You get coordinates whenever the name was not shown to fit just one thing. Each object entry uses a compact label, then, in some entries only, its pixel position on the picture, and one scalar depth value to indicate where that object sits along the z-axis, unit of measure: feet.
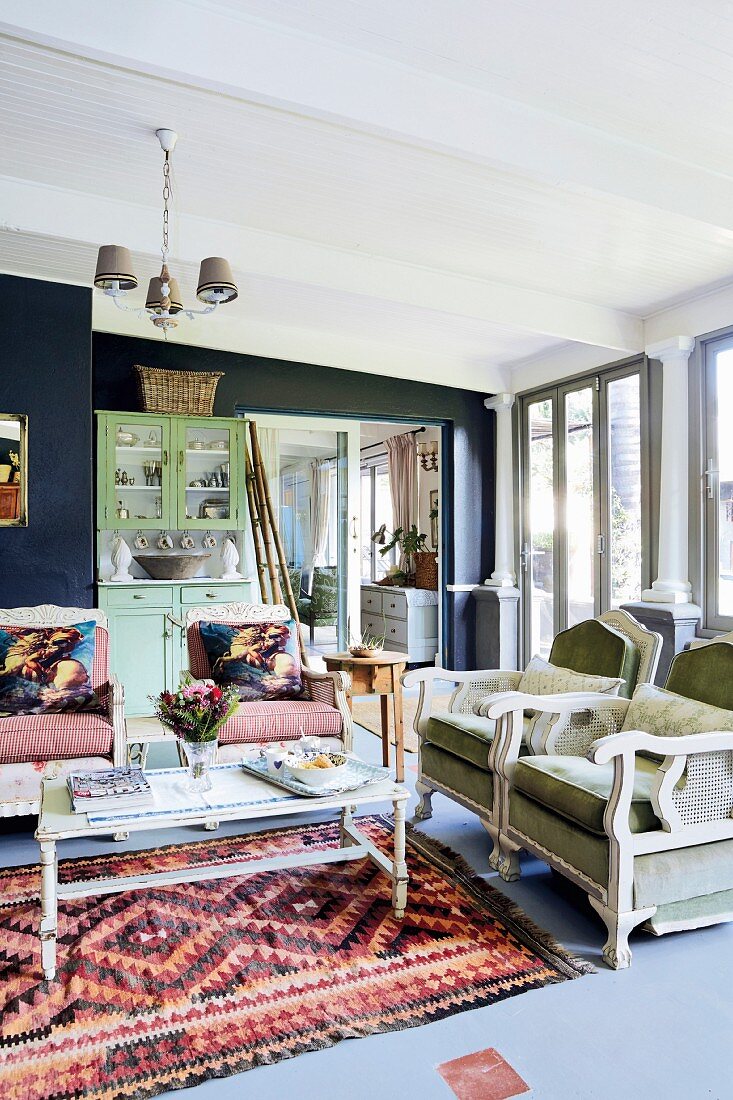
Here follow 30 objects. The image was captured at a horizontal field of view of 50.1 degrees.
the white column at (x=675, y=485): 16.53
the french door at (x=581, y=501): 18.57
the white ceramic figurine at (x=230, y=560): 19.85
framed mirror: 15.90
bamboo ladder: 19.83
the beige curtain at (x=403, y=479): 29.81
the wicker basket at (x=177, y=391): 18.53
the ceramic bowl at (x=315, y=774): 8.96
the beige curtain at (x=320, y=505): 22.54
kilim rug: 6.63
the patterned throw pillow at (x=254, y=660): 13.44
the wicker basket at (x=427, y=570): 26.21
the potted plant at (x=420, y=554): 26.37
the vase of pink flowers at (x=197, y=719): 9.27
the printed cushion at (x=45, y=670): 12.26
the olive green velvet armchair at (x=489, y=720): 10.75
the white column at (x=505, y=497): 23.09
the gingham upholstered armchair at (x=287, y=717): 12.32
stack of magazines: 8.13
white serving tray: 8.80
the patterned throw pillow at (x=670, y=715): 9.12
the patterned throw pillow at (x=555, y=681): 11.18
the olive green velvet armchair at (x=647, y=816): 8.14
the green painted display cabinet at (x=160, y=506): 18.01
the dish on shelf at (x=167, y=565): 18.69
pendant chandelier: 10.88
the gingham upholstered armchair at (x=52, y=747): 11.00
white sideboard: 25.45
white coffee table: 7.66
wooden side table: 14.20
